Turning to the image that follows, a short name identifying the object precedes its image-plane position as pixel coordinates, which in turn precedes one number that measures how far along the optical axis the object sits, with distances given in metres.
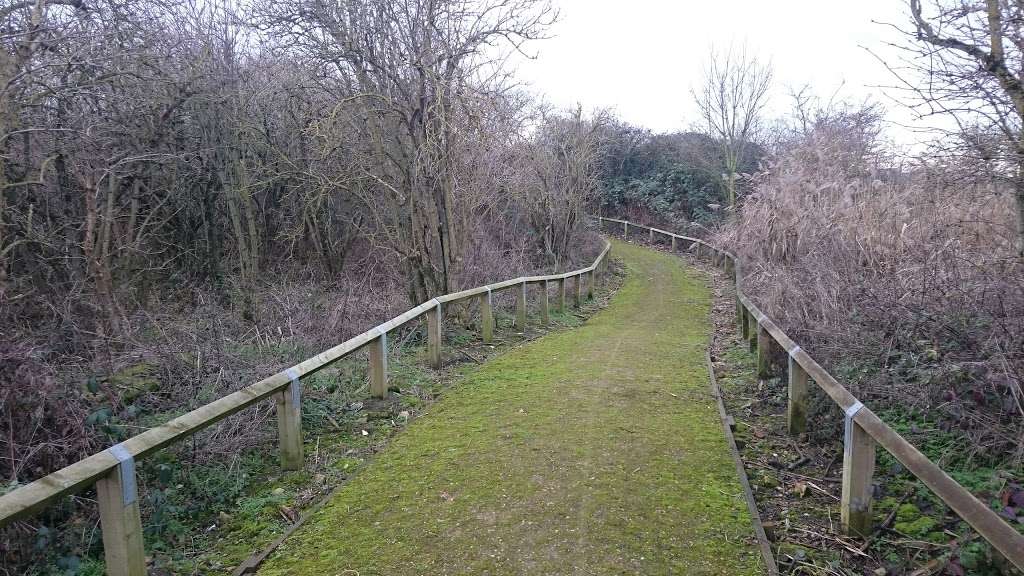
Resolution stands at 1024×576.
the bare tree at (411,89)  9.18
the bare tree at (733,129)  27.92
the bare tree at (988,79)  4.77
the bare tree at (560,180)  19.78
